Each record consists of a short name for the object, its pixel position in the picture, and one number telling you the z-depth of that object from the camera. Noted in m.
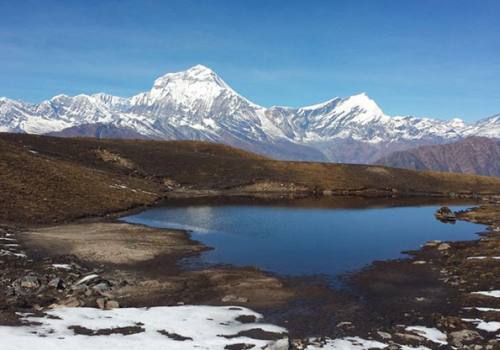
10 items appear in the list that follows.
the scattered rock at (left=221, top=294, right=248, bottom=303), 34.47
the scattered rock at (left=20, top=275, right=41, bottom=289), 34.34
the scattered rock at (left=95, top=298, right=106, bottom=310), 30.59
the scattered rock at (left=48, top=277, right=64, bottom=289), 34.62
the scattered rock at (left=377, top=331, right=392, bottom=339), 27.83
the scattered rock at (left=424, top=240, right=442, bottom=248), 58.21
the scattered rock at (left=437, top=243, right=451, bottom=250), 54.92
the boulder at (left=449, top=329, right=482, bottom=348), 27.10
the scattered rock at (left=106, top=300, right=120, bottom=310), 30.69
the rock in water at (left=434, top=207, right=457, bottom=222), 85.11
